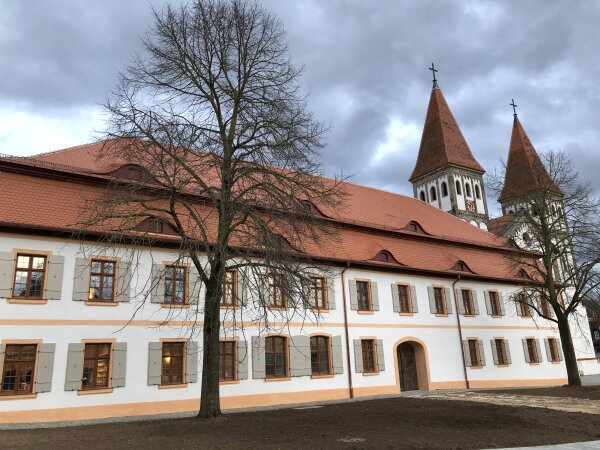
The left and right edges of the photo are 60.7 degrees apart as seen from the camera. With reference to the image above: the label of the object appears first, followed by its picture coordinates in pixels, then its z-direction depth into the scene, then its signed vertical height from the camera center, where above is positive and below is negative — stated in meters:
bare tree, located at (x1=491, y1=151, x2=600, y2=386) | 20.59 +4.96
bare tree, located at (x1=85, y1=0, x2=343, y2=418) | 11.55 +4.89
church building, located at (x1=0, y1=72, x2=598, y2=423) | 14.34 +1.78
